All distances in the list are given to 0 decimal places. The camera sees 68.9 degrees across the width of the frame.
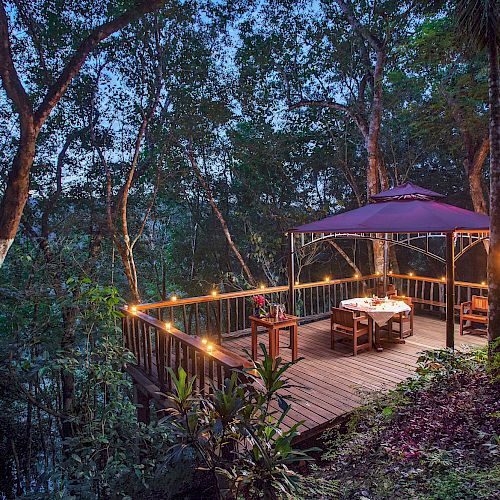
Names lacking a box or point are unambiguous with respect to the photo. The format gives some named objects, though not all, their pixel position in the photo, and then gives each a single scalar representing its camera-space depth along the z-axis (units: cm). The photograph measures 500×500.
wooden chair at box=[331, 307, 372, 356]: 540
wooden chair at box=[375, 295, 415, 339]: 598
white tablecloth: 543
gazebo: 468
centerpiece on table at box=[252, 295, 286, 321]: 517
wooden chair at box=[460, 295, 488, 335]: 604
